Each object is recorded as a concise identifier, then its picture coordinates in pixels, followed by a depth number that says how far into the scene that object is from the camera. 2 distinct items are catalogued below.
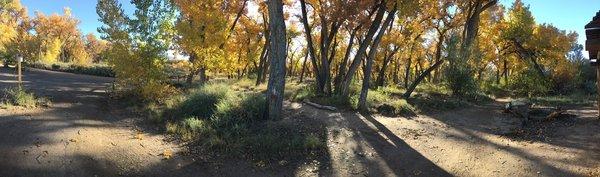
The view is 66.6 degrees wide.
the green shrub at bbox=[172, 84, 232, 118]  13.51
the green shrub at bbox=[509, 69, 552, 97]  26.15
